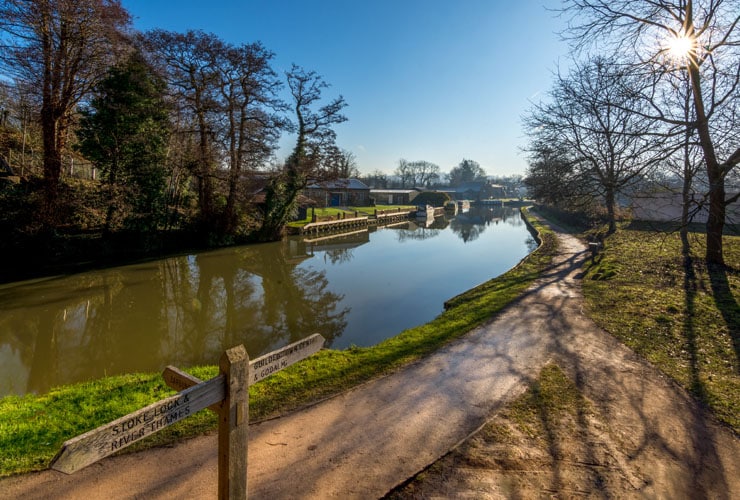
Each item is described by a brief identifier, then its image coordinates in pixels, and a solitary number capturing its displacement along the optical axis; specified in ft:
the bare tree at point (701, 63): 24.31
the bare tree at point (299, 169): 67.10
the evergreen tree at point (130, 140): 46.85
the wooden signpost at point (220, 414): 4.75
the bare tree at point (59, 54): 36.42
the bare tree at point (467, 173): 333.62
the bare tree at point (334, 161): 69.62
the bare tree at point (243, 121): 56.44
